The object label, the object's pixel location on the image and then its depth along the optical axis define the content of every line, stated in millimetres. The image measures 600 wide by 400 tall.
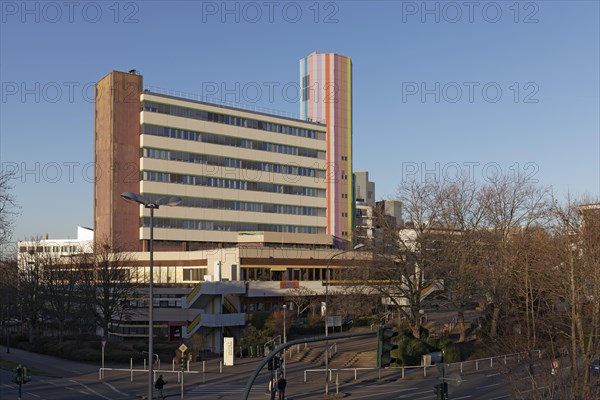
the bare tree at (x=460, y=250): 53688
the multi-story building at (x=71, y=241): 153800
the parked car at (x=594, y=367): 38050
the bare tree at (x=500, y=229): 54344
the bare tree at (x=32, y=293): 67438
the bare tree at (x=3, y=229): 37694
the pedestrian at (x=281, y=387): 38188
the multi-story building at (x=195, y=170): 85375
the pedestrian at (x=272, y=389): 38312
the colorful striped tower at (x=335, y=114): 116938
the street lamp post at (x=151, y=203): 26422
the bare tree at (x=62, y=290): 64431
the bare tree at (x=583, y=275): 25516
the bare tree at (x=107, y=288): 60844
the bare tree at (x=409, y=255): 53562
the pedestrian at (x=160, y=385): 40166
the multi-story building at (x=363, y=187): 188375
